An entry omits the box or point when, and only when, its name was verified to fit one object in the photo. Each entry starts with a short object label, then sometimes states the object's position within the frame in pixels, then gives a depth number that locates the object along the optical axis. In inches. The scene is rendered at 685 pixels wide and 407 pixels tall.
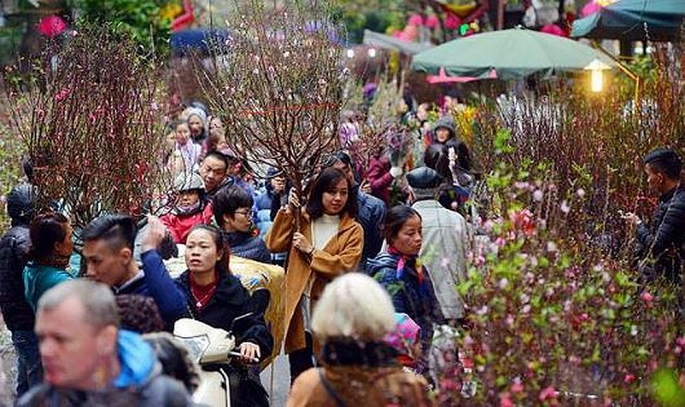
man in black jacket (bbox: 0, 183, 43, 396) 528.7
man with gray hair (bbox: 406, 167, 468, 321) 592.7
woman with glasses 617.7
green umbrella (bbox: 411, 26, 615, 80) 1128.8
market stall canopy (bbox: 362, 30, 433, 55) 2316.9
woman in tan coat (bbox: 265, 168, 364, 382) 604.3
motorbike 452.0
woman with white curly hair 330.9
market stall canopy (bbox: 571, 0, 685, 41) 843.4
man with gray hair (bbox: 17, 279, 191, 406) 296.3
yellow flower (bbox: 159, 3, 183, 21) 1803.3
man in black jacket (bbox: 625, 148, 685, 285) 581.6
